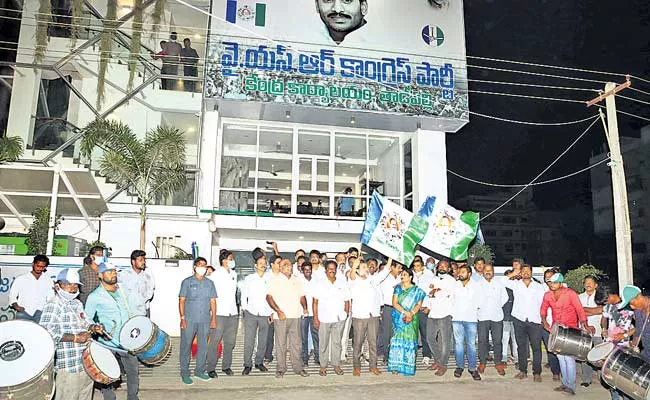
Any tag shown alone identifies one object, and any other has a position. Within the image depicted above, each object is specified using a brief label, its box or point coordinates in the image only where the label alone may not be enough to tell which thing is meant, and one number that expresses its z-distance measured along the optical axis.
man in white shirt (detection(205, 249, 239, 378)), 7.48
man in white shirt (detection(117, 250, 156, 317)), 6.77
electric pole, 10.05
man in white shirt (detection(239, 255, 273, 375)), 7.76
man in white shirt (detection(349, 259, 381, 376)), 7.80
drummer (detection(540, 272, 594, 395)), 7.04
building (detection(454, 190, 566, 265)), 90.56
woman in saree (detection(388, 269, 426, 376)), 7.68
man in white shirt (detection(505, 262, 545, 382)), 7.70
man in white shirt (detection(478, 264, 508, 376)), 8.00
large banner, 14.99
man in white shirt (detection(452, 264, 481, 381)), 7.96
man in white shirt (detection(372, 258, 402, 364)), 8.87
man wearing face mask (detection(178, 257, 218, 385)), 7.09
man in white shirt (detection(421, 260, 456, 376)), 8.00
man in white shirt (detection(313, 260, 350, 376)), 7.75
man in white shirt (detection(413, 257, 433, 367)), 8.65
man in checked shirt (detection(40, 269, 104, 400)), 4.80
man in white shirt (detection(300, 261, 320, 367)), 8.40
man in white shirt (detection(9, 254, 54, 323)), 7.24
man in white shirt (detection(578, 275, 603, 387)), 7.61
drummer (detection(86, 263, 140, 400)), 5.59
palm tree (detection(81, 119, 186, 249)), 13.03
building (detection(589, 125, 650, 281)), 62.50
